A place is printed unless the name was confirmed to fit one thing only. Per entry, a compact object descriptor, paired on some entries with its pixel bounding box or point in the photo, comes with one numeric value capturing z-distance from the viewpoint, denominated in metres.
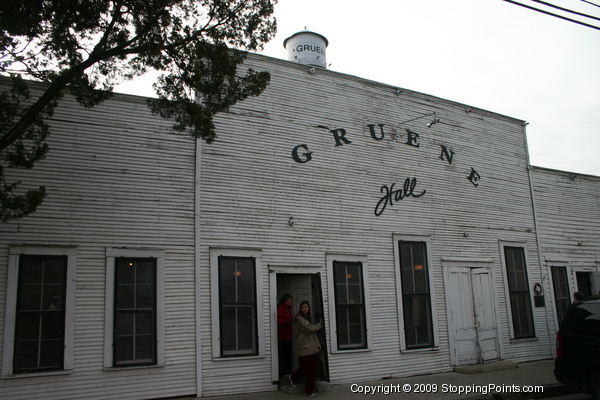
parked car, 8.85
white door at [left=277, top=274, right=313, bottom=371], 11.05
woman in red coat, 10.12
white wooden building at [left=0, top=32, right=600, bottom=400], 8.77
